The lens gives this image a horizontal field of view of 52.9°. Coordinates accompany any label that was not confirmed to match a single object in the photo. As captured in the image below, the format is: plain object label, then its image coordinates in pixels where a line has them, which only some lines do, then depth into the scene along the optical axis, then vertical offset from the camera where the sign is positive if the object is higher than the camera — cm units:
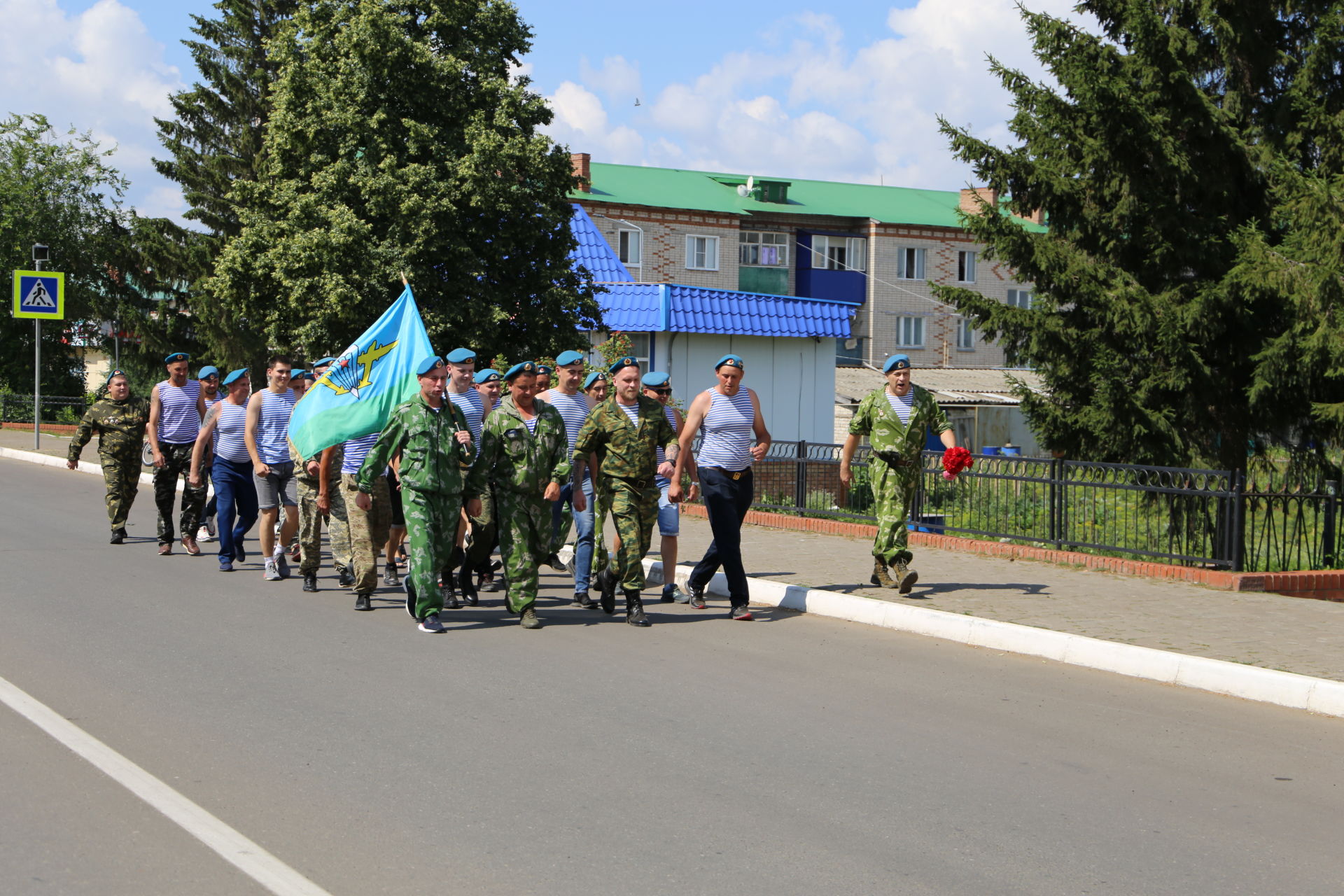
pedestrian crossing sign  2617 +300
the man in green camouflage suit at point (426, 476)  900 -15
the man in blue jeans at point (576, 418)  1057 +31
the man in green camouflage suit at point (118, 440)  1379 +9
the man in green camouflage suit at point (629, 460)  959 -2
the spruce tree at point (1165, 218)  1689 +329
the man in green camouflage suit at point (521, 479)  932 -17
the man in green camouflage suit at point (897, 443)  1061 +15
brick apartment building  5372 +905
